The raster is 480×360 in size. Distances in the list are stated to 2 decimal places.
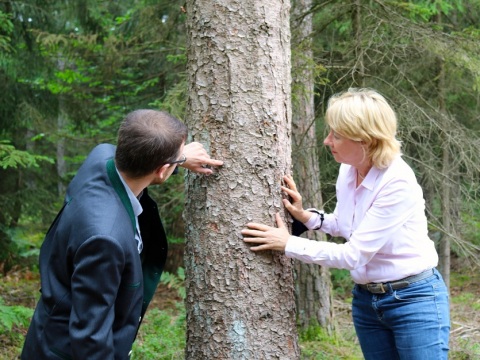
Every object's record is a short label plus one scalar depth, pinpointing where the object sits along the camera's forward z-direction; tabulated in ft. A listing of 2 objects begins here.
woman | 9.09
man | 7.24
